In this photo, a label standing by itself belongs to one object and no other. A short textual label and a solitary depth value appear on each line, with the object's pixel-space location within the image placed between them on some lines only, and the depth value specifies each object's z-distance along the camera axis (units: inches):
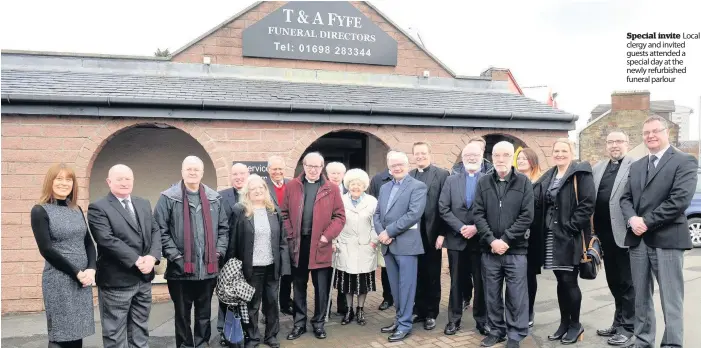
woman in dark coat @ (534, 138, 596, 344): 171.5
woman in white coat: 199.6
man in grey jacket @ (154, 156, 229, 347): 167.6
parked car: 406.7
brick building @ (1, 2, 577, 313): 241.6
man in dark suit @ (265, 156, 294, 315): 204.2
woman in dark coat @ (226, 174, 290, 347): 171.9
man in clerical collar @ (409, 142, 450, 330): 203.5
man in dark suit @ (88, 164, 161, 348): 149.6
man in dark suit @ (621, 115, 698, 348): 154.8
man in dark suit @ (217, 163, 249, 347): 194.1
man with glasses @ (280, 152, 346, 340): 189.8
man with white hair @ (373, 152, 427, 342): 187.8
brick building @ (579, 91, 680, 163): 944.7
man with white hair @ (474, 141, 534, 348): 171.5
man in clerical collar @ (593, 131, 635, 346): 181.5
